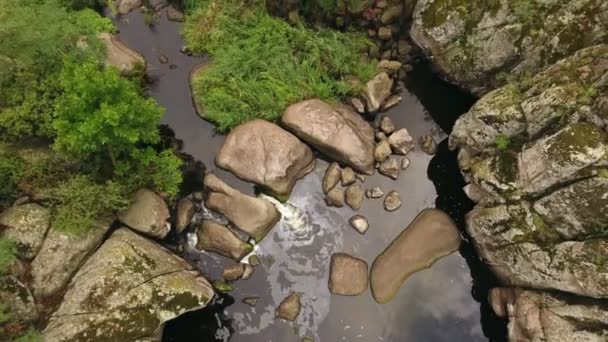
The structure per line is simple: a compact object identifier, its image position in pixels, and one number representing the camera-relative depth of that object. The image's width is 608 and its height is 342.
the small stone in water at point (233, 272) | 16.69
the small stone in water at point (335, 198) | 17.81
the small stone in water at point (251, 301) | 16.50
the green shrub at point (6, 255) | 13.26
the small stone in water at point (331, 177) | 17.97
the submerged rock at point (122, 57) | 19.06
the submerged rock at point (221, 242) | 16.88
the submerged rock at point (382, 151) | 18.25
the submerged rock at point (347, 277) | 16.61
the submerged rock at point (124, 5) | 21.05
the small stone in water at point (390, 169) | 18.19
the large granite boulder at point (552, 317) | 13.49
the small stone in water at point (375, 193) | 17.92
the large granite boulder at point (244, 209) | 17.19
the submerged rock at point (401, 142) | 18.42
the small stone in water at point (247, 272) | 16.81
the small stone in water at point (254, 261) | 17.02
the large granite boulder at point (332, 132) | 17.83
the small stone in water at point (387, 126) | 18.77
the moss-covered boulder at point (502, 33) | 15.23
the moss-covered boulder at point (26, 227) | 14.18
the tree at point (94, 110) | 13.08
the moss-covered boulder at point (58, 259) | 14.24
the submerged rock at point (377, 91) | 18.97
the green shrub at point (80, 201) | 14.83
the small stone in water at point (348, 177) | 18.03
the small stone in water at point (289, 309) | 16.25
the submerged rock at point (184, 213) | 17.25
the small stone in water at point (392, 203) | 17.73
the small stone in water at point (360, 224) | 17.44
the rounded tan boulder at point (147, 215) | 16.09
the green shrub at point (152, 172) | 16.19
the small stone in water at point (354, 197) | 17.78
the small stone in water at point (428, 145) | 18.64
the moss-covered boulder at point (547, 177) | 13.12
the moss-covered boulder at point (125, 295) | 13.60
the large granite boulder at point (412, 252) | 16.62
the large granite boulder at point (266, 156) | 17.62
